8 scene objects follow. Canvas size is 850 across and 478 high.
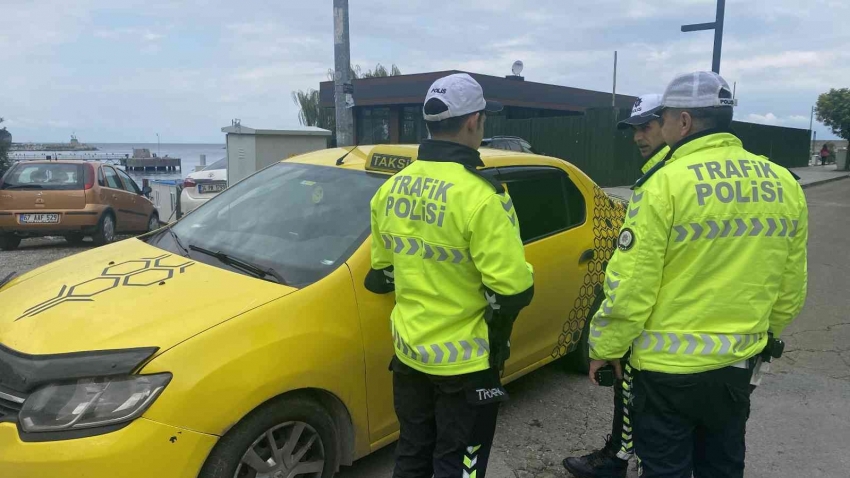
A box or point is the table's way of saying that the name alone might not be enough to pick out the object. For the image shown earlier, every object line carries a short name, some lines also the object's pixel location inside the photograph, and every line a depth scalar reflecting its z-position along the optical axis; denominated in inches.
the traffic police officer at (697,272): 83.4
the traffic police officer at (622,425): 120.4
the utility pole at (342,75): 368.8
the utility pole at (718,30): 393.4
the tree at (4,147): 593.0
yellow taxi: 87.7
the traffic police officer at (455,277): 85.5
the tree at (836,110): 1357.0
